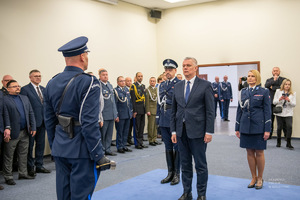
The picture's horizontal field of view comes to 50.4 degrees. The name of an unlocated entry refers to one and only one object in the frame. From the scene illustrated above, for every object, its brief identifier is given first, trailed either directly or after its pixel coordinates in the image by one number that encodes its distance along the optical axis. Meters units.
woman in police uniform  3.96
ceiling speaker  9.71
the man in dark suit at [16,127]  4.70
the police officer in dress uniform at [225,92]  12.56
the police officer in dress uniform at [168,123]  4.32
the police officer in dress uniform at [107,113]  6.40
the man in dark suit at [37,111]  5.31
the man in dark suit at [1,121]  4.56
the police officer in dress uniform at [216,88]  12.69
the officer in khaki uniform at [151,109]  7.71
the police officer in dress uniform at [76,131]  2.19
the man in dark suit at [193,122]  3.38
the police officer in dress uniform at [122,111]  6.97
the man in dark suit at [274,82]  7.82
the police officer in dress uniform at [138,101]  7.61
